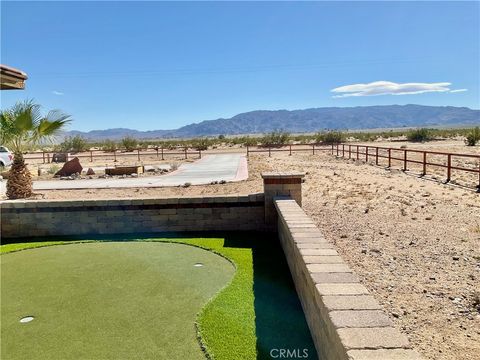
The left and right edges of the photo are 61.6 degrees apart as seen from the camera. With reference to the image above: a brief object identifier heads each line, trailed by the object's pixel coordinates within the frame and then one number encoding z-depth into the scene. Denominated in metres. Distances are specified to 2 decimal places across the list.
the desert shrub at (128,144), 47.02
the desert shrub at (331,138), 46.12
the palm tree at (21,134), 11.38
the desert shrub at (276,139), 47.70
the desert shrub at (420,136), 47.72
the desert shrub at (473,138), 34.38
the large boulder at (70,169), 19.06
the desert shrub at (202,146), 47.11
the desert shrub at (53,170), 20.33
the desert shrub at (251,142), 51.78
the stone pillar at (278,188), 6.68
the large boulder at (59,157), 29.73
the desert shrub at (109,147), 43.85
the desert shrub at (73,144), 44.81
